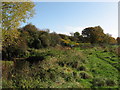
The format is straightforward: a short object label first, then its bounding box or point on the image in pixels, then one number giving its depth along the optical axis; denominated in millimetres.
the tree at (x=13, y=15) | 6007
